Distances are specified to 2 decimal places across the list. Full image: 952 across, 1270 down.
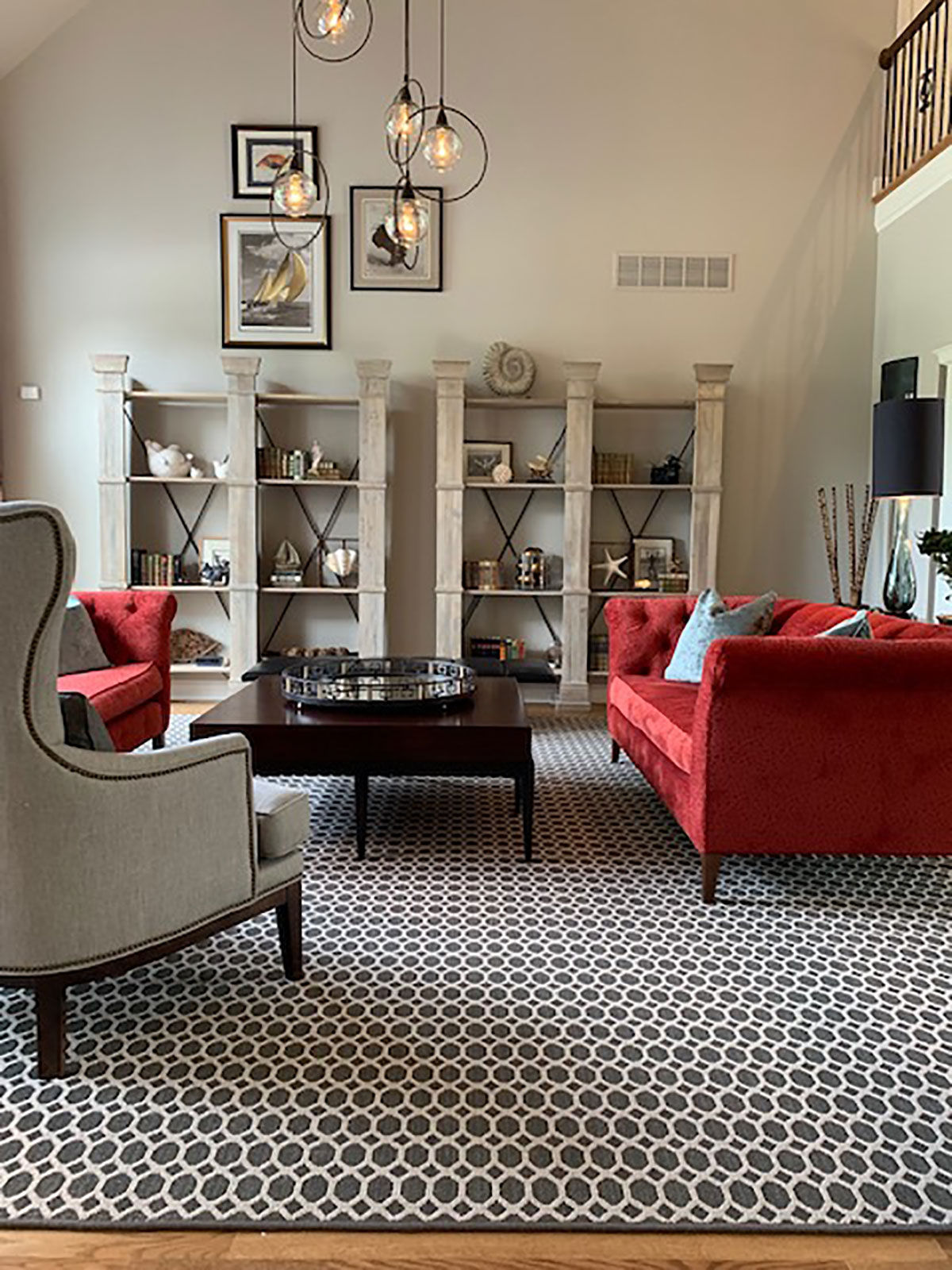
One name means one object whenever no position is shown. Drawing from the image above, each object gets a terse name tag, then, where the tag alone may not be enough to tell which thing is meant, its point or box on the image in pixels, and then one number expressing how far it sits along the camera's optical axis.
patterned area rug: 1.62
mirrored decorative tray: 3.50
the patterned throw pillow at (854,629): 3.16
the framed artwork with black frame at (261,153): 6.18
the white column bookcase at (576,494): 5.99
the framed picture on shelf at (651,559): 6.34
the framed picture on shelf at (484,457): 6.32
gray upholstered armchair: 1.78
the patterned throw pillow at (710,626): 4.02
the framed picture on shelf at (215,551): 6.34
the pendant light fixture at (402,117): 3.35
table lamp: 4.09
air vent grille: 6.29
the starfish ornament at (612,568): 6.25
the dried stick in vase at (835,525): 6.07
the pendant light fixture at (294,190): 3.69
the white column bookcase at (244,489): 6.00
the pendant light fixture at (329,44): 5.80
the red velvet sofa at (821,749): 2.77
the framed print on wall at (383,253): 6.23
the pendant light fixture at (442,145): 3.46
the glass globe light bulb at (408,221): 3.74
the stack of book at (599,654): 6.30
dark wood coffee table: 3.20
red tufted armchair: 4.41
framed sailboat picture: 6.25
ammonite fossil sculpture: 6.15
